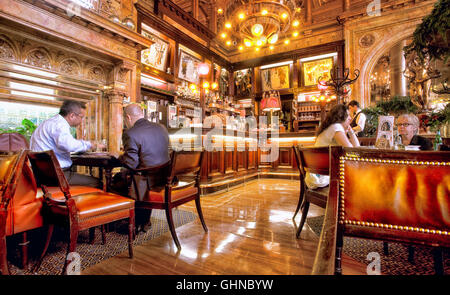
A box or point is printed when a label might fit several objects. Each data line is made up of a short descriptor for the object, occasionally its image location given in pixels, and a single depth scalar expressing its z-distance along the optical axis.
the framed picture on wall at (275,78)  8.81
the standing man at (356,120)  4.05
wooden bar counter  4.29
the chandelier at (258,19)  4.27
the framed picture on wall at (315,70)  8.00
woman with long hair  2.27
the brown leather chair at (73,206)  1.41
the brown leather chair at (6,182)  1.21
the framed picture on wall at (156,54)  5.86
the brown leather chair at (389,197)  0.84
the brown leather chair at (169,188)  1.88
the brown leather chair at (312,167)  1.72
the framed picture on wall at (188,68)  7.00
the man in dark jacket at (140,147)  1.99
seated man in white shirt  2.15
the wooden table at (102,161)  2.11
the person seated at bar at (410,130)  2.45
